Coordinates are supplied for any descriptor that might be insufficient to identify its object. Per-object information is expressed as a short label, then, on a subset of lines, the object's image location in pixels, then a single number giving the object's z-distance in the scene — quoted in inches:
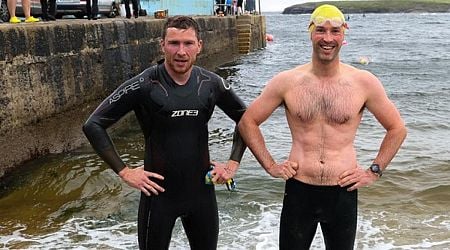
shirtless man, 133.6
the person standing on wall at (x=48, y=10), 411.5
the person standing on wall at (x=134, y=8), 561.6
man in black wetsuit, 132.3
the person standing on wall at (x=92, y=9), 467.2
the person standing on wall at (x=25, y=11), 340.6
